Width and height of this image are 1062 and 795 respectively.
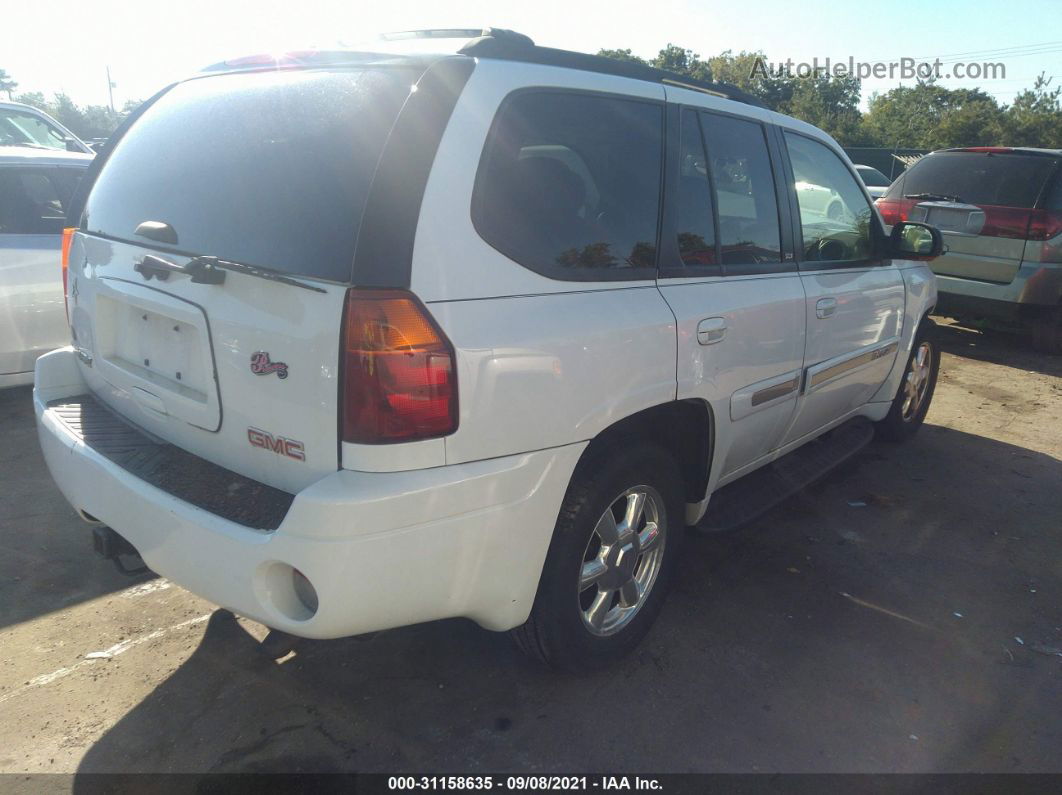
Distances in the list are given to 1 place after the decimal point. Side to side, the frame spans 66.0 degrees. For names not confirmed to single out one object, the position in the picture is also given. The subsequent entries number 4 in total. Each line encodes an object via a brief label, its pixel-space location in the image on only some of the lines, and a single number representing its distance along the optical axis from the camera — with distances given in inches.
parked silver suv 281.4
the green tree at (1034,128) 1561.9
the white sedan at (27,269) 189.9
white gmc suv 78.2
